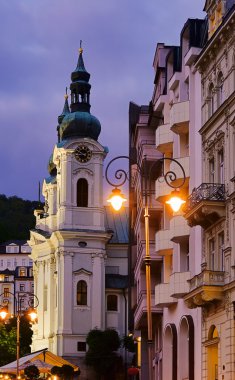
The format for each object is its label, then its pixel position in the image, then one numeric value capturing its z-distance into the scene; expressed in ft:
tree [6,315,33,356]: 458.58
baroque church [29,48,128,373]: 348.18
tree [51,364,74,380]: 221.05
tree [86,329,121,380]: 341.62
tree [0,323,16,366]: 400.88
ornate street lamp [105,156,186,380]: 92.68
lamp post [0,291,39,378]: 186.86
